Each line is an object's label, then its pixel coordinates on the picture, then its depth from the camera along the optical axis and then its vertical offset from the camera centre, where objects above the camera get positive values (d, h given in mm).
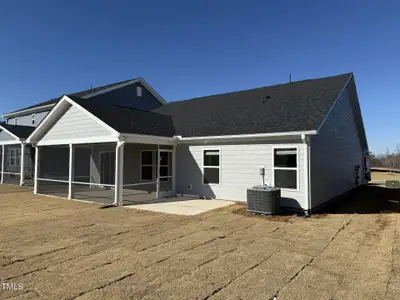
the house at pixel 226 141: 10008 +804
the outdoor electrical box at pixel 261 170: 10195 -350
